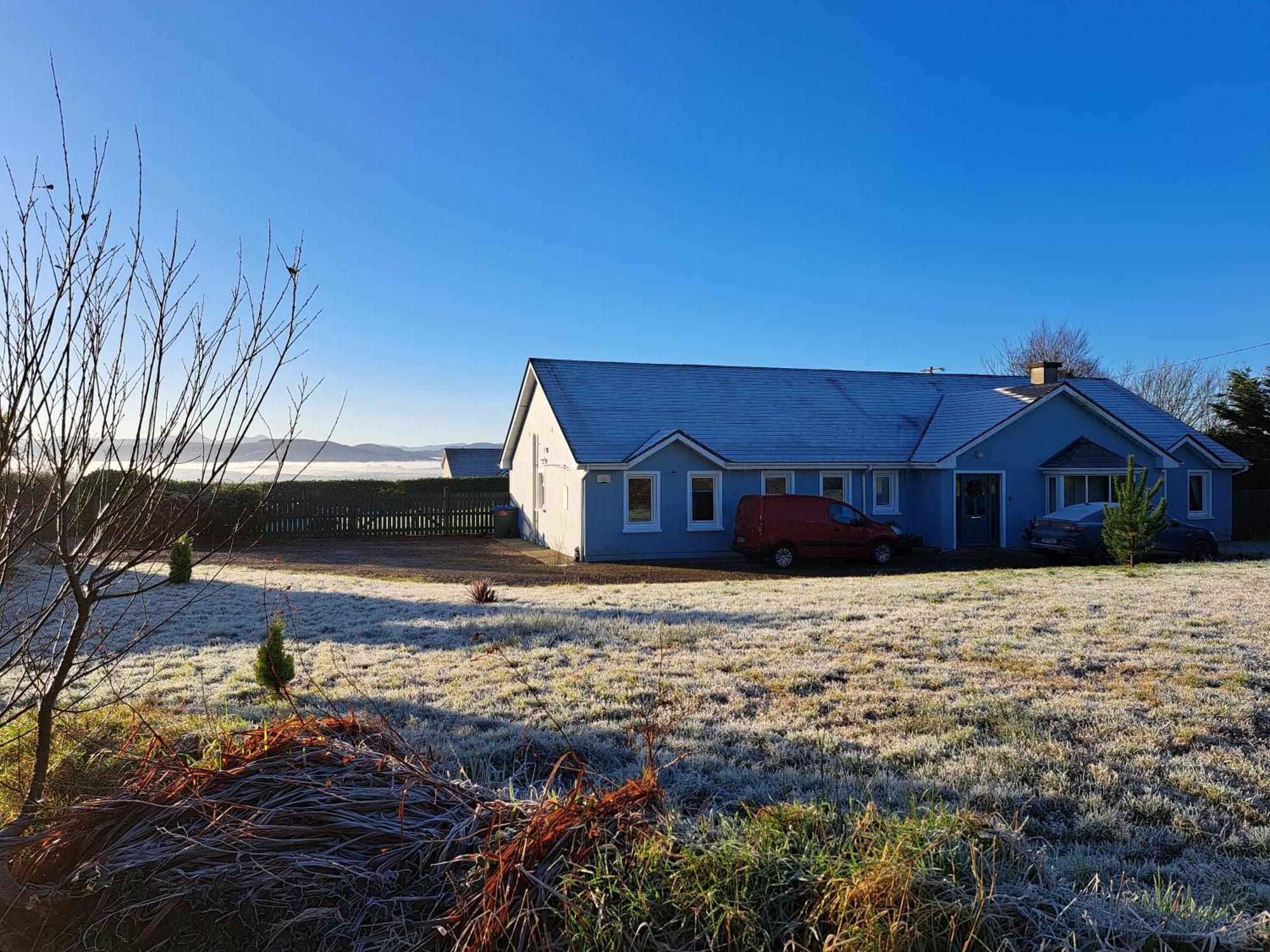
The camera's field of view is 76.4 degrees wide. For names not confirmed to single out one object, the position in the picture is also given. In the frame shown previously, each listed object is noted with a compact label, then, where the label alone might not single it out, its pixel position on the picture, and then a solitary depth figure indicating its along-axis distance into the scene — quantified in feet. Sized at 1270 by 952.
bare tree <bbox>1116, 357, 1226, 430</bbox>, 155.12
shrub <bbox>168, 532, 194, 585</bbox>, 42.00
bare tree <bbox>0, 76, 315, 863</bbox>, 10.58
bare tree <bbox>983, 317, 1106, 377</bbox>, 176.96
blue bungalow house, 72.38
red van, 66.85
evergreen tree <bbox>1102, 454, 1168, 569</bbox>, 55.93
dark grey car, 65.05
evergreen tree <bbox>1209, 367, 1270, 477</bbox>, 104.17
